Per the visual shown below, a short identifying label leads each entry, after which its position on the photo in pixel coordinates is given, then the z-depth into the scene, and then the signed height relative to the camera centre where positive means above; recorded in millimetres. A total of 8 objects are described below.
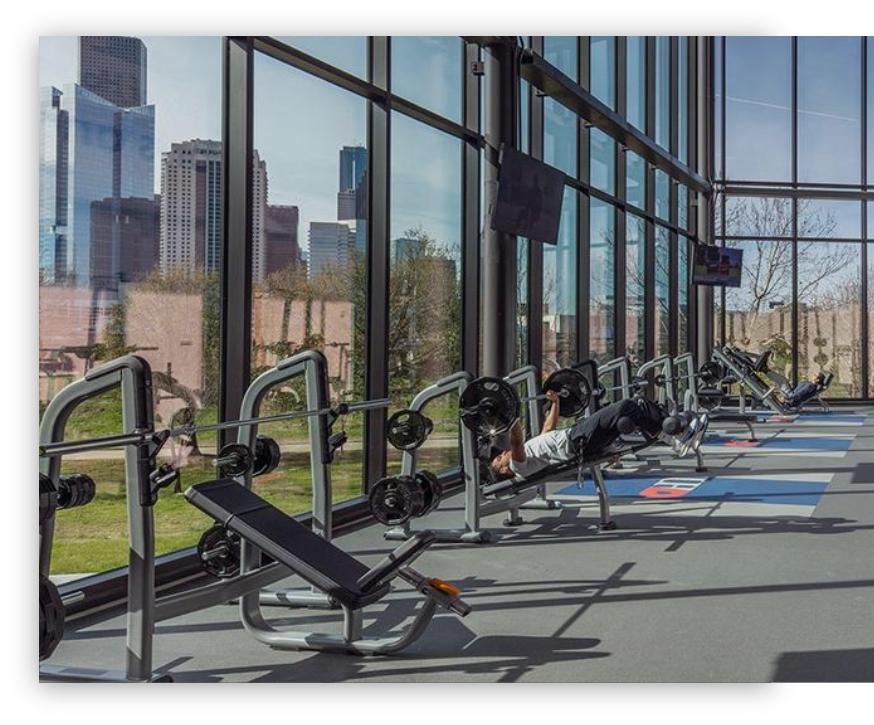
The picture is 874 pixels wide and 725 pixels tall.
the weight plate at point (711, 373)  8440 -295
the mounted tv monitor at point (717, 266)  11531 +836
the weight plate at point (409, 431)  4020 -376
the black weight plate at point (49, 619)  2254 -636
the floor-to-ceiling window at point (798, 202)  13023 +1795
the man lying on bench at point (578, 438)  4246 -443
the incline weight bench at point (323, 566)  2588 -600
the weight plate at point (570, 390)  4891 -255
